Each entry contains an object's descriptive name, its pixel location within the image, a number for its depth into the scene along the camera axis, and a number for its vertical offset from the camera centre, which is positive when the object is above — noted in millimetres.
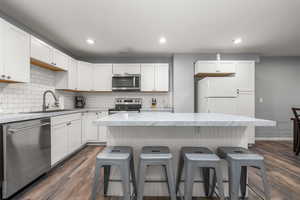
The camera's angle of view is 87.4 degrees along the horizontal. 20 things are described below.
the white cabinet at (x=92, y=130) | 3783 -743
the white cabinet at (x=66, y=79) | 3555 +460
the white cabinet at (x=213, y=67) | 3967 +838
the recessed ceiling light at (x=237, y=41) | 3267 +1266
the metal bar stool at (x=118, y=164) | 1374 -571
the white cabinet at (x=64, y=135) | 2512 -661
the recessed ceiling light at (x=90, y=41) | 3358 +1271
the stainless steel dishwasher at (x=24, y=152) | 1690 -660
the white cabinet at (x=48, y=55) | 2510 +811
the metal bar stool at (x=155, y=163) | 1389 -586
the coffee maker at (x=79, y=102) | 4344 -74
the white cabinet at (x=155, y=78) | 4258 +587
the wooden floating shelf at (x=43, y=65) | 2667 +651
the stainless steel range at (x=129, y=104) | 4360 -126
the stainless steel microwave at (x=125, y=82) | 4184 +469
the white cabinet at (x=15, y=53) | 1981 +620
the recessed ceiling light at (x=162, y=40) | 3219 +1261
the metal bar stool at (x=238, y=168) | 1385 -604
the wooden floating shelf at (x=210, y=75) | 4184 +690
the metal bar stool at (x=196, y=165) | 1362 -575
